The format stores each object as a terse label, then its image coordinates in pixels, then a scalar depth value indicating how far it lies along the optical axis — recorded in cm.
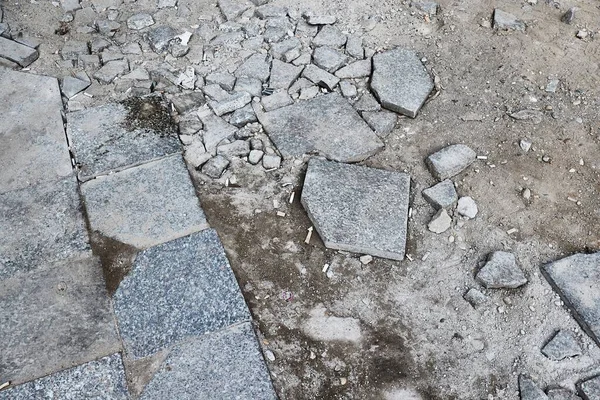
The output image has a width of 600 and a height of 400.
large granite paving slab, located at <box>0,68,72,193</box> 375
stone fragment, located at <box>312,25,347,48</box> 459
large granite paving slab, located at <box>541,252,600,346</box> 306
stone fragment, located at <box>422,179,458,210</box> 355
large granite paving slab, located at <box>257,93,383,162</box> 384
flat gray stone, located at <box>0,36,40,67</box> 447
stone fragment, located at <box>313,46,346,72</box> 440
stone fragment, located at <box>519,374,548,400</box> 282
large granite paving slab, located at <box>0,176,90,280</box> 334
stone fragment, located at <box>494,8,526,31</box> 471
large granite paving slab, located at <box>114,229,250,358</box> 302
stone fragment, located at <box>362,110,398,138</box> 399
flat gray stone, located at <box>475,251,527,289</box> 320
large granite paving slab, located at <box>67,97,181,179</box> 377
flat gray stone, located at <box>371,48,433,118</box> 410
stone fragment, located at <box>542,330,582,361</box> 297
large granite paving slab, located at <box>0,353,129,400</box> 282
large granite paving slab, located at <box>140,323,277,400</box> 281
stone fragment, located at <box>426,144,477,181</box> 371
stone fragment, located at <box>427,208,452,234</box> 346
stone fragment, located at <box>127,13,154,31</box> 477
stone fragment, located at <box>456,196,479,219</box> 352
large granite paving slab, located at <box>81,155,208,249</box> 343
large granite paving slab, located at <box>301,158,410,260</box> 335
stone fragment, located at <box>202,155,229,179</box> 373
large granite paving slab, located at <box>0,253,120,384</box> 294
